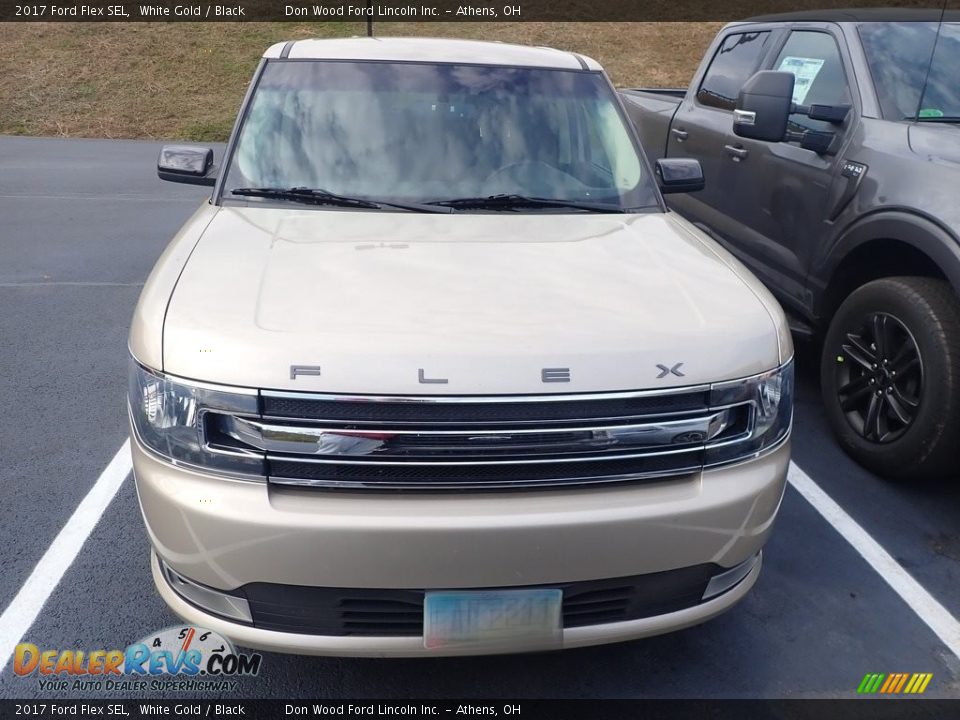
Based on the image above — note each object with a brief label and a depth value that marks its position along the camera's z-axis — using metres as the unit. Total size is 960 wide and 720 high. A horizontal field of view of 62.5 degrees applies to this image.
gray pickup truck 3.33
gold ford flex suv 1.92
